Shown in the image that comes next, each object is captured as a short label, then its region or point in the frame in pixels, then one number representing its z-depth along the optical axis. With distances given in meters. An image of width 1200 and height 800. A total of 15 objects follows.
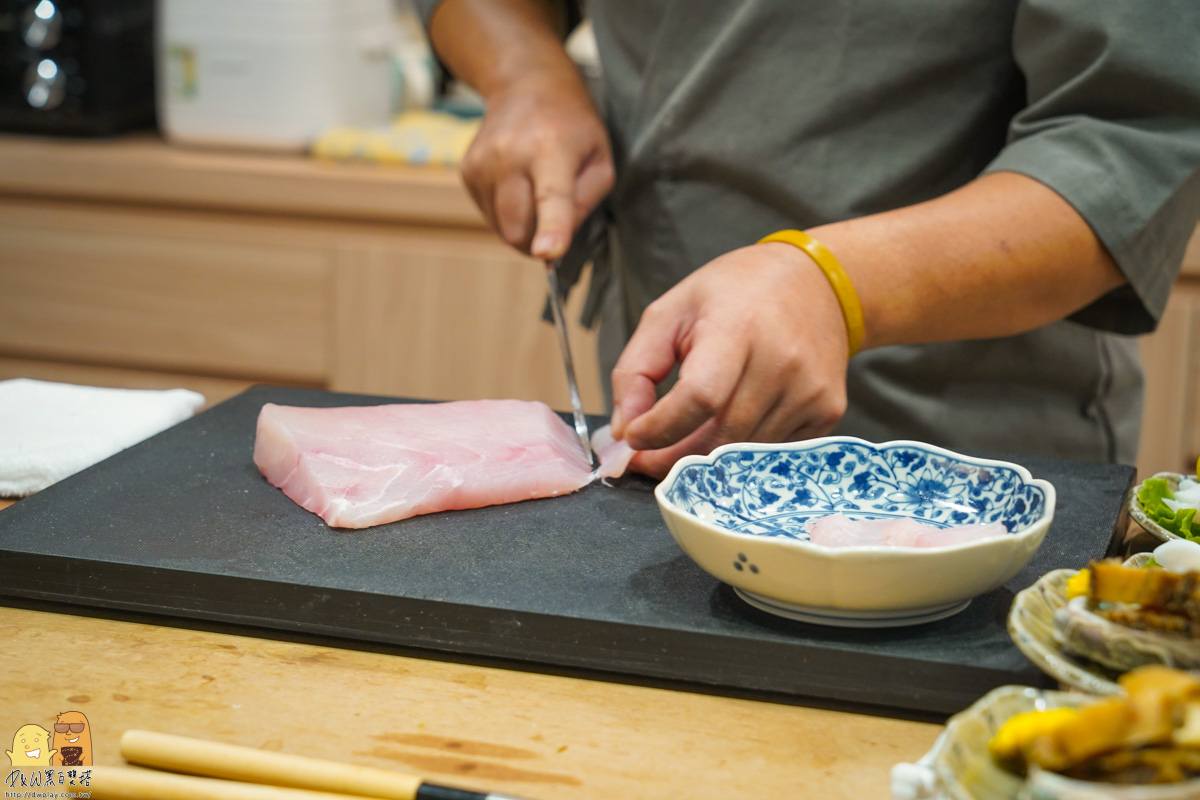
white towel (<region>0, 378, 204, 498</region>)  0.85
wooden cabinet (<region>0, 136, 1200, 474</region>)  1.99
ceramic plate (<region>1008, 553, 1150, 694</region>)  0.49
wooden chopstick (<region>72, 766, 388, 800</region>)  0.47
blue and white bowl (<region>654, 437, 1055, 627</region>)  0.56
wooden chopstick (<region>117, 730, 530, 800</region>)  0.48
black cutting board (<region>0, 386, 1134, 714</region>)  0.58
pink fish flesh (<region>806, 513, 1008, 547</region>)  0.63
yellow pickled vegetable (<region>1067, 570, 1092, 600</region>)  0.52
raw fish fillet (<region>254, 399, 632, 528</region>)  0.78
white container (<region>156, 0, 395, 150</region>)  2.02
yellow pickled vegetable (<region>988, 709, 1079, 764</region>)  0.41
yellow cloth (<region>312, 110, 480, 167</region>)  1.99
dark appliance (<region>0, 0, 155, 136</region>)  2.08
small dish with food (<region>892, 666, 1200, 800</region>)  0.39
